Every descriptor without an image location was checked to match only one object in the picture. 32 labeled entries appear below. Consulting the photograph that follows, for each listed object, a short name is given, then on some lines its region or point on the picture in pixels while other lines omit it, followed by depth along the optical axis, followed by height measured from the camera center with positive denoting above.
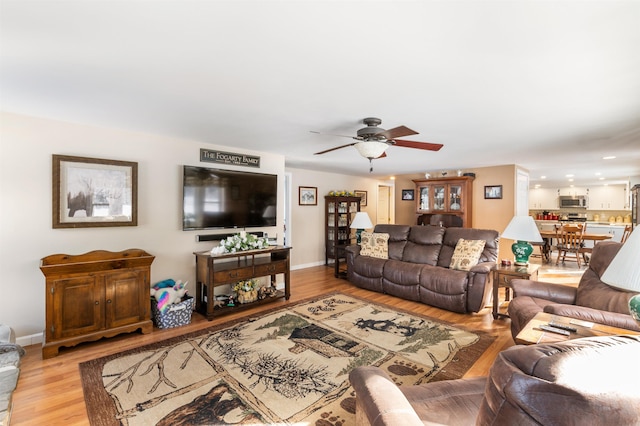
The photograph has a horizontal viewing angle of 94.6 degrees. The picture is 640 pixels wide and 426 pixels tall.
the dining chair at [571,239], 6.52 -0.59
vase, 3.99 -1.15
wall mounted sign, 4.10 +0.80
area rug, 1.98 -1.32
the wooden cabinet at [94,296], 2.73 -0.84
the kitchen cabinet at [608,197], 9.02 +0.47
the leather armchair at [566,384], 0.66 -0.41
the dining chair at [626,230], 7.03 -0.42
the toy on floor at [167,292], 3.36 -0.95
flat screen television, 3.88 +0.20
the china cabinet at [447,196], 6.39 +0.36
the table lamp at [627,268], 1.20 -0.23
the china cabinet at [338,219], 6.85 -0.16
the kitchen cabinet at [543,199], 10.33 +0.49
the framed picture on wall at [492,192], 5.98 +0.42
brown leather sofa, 3.83 -0.84
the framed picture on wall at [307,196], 6.47 +0.37
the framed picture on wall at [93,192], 3.06 +0.22
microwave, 9.69 +0.38
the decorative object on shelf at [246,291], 4.00 -1.09
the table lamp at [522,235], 3.38 -0.27
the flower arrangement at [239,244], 3.89 -0.43
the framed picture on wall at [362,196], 7.70 +0.44
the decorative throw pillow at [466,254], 4.16 -0.60
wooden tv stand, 3.63 -0.79
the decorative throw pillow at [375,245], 5.10 -0.57
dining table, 6.62 -0.59
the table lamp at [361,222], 5.42 -0.18
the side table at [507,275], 3.40 -0.74
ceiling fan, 2.86 +0.72
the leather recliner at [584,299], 2.16 -0.75
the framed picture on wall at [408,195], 7.41 +0.44
